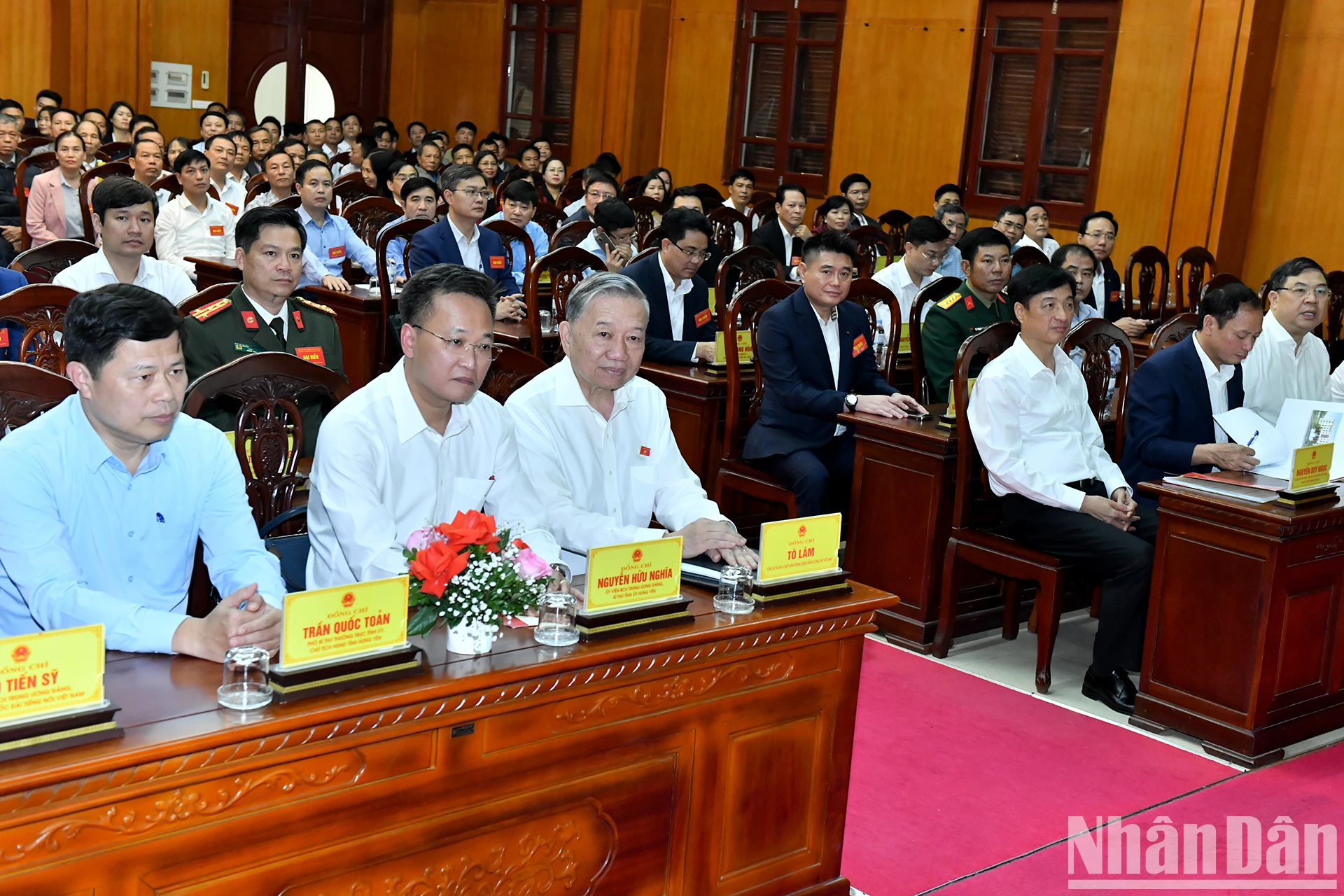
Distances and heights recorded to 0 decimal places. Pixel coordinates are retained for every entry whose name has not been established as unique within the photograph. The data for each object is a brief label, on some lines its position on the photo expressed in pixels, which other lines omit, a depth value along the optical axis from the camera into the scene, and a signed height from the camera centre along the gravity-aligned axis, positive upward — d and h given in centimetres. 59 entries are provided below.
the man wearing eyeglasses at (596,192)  695 +4
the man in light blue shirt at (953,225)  658 +1
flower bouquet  163 -50
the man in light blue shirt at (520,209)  616 -8
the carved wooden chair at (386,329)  478 -54
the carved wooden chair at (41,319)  275 -36
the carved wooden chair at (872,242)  696 -11
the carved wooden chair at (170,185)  660 -11
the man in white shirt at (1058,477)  331 -63
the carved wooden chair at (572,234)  621 -18
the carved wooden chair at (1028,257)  620 -11
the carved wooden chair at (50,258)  380 -31
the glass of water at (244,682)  142 -57
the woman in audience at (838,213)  754 +3
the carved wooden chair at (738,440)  388 -71
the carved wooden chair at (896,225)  812 -1
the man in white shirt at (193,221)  571 -25
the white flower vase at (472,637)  164 -57
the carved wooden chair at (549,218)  721 -13
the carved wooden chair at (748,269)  521 -24
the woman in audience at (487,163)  906 +19
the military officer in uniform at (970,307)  421 -26
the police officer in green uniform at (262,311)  308 -34
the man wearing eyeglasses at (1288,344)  400 -28
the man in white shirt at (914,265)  521 -17
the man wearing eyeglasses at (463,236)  509 -19
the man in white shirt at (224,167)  729 +1
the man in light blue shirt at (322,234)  521 -24
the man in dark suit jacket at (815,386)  376 -50
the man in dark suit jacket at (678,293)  438 -30
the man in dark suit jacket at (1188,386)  351 -38
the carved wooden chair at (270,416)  228 -44
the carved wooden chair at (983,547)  336 -84
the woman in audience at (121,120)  950 +29
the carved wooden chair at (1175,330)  426 -28
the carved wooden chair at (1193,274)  679 -14
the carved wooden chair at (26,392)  202 -37
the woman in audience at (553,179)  927 +12
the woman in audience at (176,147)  818 +11
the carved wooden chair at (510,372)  268 -38
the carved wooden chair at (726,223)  775 -8
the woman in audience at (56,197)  618 -20
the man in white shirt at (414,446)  209 -44
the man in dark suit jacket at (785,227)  709 -7
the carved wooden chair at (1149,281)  668 -19
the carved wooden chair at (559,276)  435 -28
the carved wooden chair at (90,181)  570 -10
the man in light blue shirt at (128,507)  163 -48
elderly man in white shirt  243 -47
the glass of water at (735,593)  194 -58
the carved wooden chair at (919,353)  435 -43
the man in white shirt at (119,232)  347 -19
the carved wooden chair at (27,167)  668 -8
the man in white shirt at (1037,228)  740 +4
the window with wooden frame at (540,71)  1140 +111
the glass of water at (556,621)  172 -57
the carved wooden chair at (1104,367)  383 -38
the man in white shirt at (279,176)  643 -1
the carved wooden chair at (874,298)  433 -26
